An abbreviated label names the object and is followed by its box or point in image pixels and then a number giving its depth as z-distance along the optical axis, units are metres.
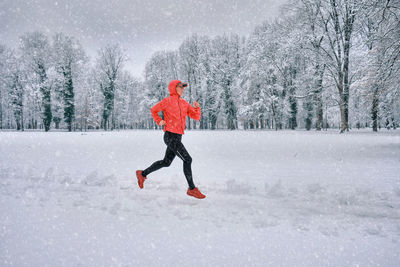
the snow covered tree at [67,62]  35.19
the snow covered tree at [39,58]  32.69
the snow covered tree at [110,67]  40.56
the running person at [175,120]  3.94
